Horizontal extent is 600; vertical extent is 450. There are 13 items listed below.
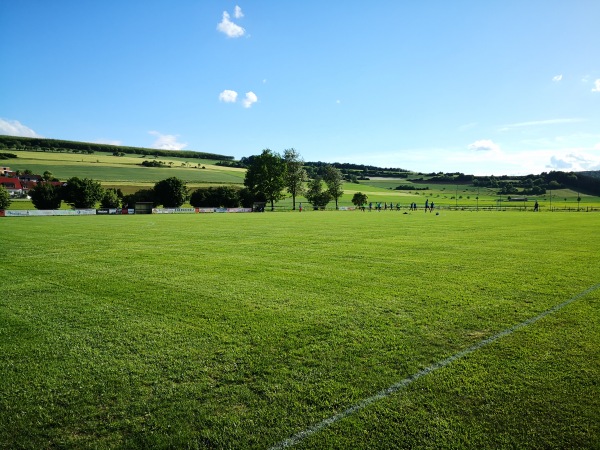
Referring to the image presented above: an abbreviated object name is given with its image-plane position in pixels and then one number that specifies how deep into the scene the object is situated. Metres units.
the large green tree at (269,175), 88.69
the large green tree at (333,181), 104.31
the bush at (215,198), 88.62
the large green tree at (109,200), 77.75
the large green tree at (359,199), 111.69
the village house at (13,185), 100.19
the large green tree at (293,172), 94.69
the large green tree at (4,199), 59.75
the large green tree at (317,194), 101.56
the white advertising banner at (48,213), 50.38
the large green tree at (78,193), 73.62
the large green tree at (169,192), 84.94
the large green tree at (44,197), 69.06
